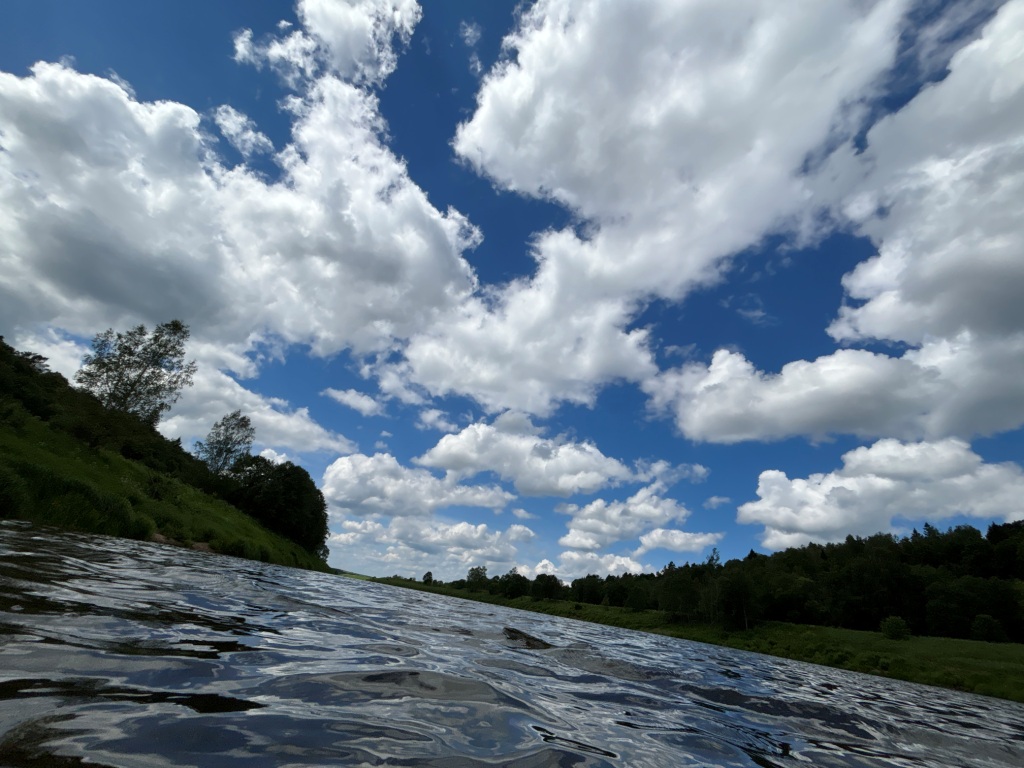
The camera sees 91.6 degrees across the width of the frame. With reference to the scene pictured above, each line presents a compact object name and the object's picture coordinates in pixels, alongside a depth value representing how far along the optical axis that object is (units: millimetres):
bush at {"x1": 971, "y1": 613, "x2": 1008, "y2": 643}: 91188
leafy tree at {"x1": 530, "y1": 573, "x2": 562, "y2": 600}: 167625
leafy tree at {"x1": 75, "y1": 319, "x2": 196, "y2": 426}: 64688
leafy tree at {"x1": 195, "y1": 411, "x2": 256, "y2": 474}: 107625
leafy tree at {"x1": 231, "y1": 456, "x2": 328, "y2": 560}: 96562
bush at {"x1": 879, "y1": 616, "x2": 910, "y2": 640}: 89875
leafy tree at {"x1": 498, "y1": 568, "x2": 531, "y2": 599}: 173000
